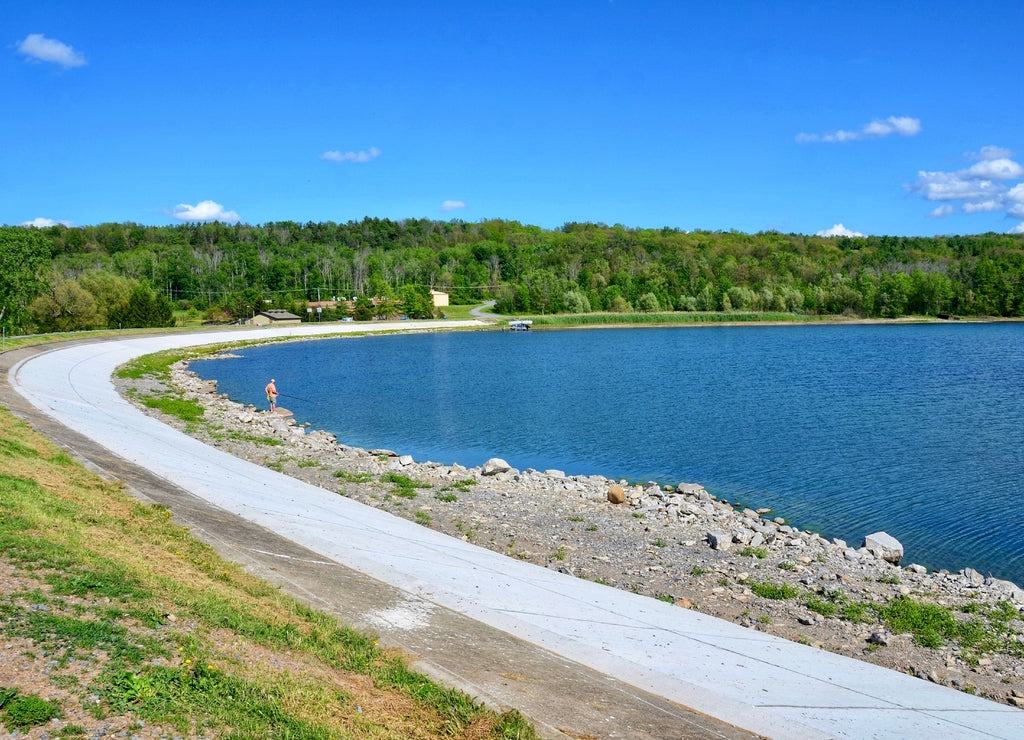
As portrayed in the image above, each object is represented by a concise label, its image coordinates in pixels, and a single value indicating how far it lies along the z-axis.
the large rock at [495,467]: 25.44
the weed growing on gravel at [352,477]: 23.61
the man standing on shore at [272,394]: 39.88
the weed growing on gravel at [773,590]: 14.29
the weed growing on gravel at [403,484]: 22.08
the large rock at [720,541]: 17.05
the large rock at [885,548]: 17.17
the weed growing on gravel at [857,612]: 13.19
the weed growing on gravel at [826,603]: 13.58
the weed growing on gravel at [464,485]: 22.94
